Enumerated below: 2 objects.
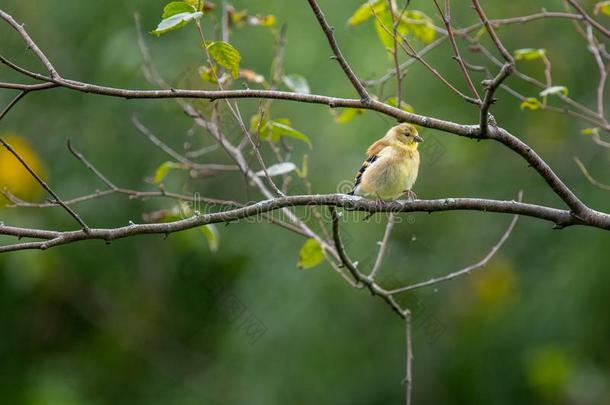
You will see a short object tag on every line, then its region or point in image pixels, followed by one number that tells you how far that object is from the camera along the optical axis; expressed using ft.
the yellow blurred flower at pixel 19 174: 43.27
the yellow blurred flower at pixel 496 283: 48.91
